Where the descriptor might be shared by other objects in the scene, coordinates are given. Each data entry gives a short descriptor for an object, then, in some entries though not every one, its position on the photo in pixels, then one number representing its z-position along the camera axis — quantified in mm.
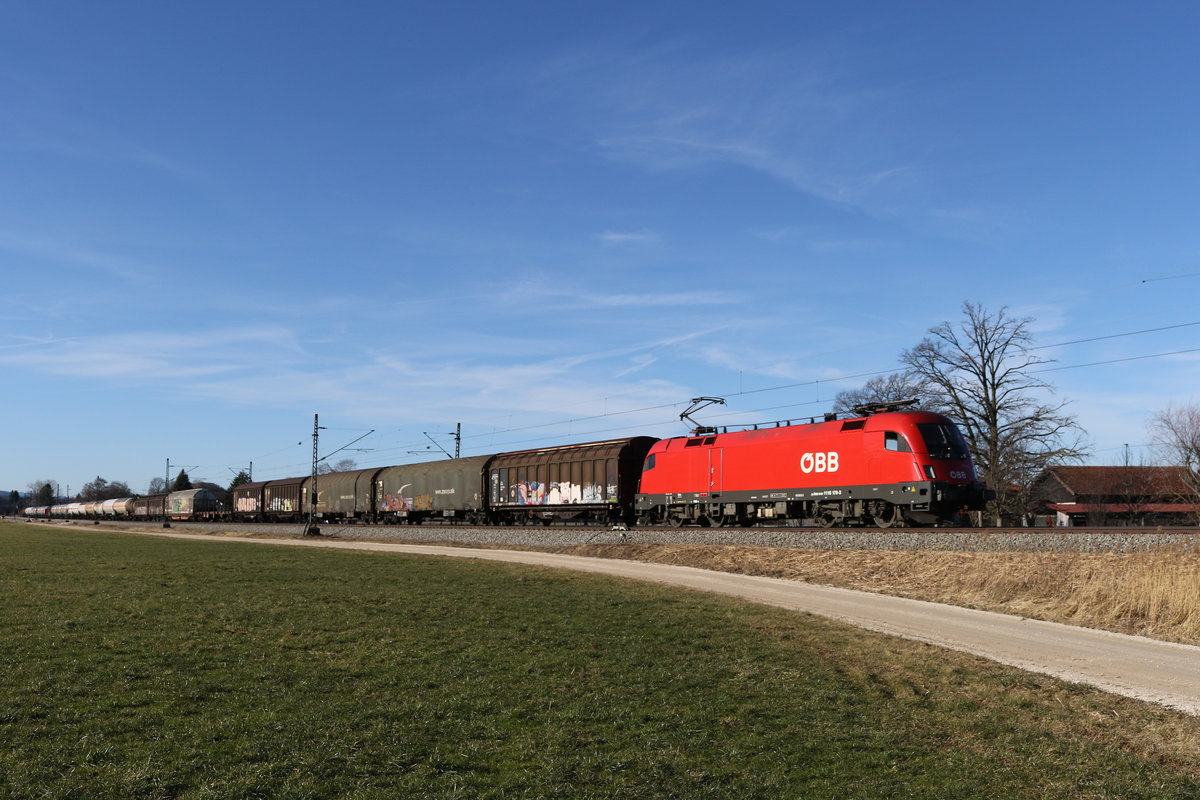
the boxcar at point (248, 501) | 80688
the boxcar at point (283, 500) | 72688
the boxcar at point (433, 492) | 52156
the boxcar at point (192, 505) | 92812
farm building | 79562
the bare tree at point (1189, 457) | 60625
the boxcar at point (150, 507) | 102456
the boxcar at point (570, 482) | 42250
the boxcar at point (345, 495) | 64062
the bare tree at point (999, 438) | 52938
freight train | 29516
